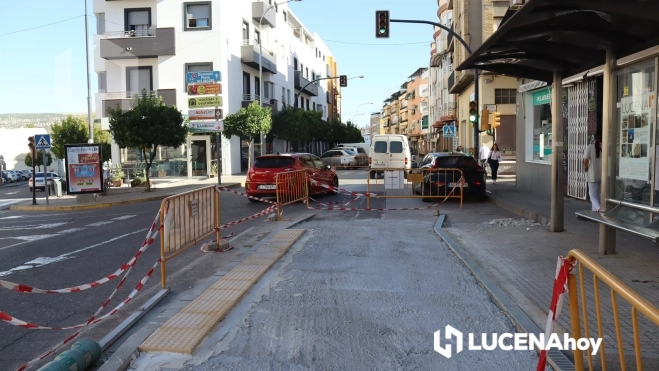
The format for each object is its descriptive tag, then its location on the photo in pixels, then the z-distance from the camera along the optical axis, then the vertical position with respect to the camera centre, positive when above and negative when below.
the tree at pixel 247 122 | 33.84 +1.96
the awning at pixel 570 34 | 6.89 +1.63
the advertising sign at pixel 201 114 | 23.31 +1.68
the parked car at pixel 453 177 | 17.45 -0.67
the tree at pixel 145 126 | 25.66 +1.37
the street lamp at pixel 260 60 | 35.50 +5.83
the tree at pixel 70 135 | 52.22 +2.12
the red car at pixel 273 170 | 18.00 -0.44
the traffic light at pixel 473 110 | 21.69 +1.58
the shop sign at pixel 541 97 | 18.16 +1.76
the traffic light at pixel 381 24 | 21.73 +4.79
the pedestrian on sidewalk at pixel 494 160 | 24.77 -0.28
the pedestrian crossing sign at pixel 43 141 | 22.31 +0.67
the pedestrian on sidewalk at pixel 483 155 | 26.70 -0.07
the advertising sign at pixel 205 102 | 23.36 +2.18
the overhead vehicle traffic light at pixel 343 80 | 46.19 +5.83
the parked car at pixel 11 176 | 57.23 -1.65
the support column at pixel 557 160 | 10.52 -0.13
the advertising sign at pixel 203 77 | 23.05 +3.12
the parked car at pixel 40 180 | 33.19 -1.19
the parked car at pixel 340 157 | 42.09 -0.11
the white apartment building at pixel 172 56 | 35.19 +6.06
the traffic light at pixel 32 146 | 22.77 +0.50
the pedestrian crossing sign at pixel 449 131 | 31.12 +1.20
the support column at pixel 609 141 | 8.30 +0.16
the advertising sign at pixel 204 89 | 23.27 +2.67
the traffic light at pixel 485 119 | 22.65 +1.31
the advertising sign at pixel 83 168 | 20.94 -0.35
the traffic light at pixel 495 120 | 22.73 +1.27
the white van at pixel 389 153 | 27.58 +0.08
